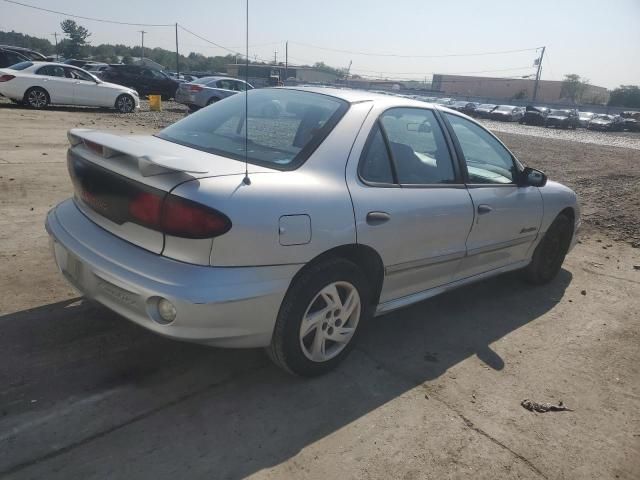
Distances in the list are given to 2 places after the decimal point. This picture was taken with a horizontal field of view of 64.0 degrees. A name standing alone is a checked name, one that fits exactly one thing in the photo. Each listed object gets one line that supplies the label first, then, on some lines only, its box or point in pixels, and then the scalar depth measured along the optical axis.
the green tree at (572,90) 99.46
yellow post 18.75
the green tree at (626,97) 77.75
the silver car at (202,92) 18.95
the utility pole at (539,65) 83.26
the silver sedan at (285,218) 2.35
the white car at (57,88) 14.88
